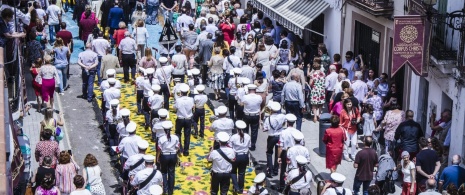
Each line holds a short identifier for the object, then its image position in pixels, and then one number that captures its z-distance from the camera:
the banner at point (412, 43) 20.12
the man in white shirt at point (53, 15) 31.25
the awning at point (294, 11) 29.17
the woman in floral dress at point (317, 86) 23.05
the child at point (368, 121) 20.94
